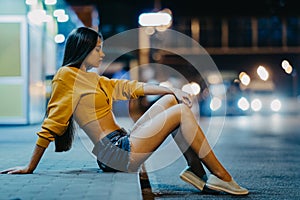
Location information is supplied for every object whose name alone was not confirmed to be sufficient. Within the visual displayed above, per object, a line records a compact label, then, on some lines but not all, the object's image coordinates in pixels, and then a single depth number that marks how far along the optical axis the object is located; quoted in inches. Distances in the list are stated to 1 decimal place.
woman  205.8
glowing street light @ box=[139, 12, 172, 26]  1094.1
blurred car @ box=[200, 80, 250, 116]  1065.5
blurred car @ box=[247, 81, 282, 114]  1142.3
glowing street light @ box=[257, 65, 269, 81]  1448.6
